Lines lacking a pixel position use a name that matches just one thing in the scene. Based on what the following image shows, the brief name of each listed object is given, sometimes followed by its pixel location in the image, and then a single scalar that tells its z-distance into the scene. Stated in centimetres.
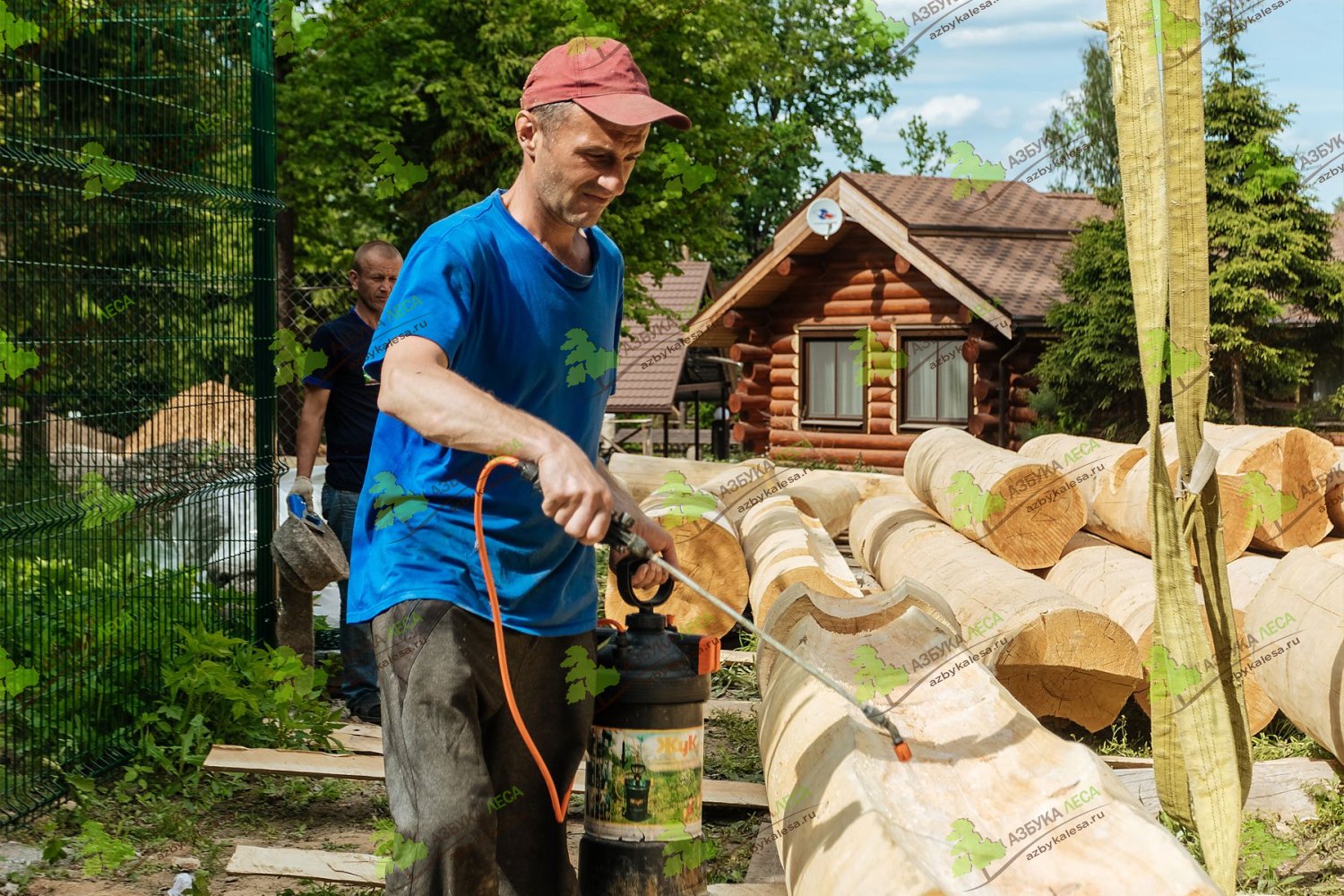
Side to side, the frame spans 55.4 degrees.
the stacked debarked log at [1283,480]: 676
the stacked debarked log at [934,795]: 288
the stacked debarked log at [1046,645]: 549
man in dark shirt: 629
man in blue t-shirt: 265
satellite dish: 1817
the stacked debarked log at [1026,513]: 726
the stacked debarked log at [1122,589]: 573
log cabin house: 1777
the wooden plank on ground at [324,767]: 507
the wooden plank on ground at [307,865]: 426
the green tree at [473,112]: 1980
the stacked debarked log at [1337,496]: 700
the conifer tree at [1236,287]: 1530
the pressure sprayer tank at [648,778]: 289
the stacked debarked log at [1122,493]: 675
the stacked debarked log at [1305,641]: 466
